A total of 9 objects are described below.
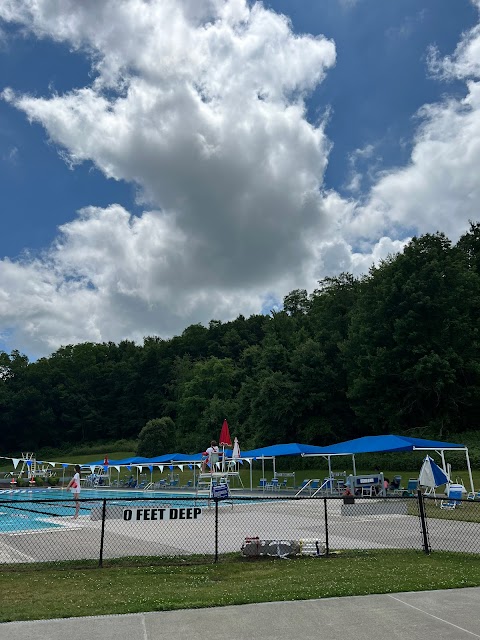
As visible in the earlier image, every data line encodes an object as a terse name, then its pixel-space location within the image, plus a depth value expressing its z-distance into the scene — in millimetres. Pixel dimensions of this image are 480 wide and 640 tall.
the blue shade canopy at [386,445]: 21859
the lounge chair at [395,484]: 23712
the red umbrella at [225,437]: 19812
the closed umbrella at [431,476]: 16953
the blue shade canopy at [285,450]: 26600
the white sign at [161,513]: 9375
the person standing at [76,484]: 17561
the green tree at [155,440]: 62094
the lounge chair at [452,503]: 17356
